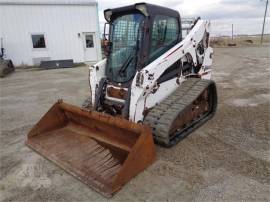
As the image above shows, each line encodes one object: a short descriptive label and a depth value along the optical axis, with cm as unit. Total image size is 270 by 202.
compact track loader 256
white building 1107
